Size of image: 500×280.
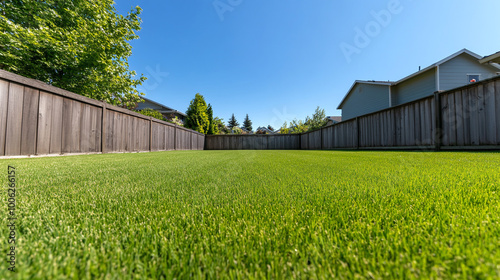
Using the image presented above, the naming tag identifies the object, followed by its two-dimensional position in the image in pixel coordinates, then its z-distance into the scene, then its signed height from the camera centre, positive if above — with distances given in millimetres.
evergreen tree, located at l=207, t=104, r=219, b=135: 17484 +2260
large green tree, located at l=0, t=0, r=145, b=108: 5047 +3083
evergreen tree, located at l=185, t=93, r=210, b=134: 15750 +2844
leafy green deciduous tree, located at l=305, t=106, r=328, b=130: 21906 +3495
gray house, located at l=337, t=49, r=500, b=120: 9758 +4008
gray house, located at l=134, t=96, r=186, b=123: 18875 +4270
